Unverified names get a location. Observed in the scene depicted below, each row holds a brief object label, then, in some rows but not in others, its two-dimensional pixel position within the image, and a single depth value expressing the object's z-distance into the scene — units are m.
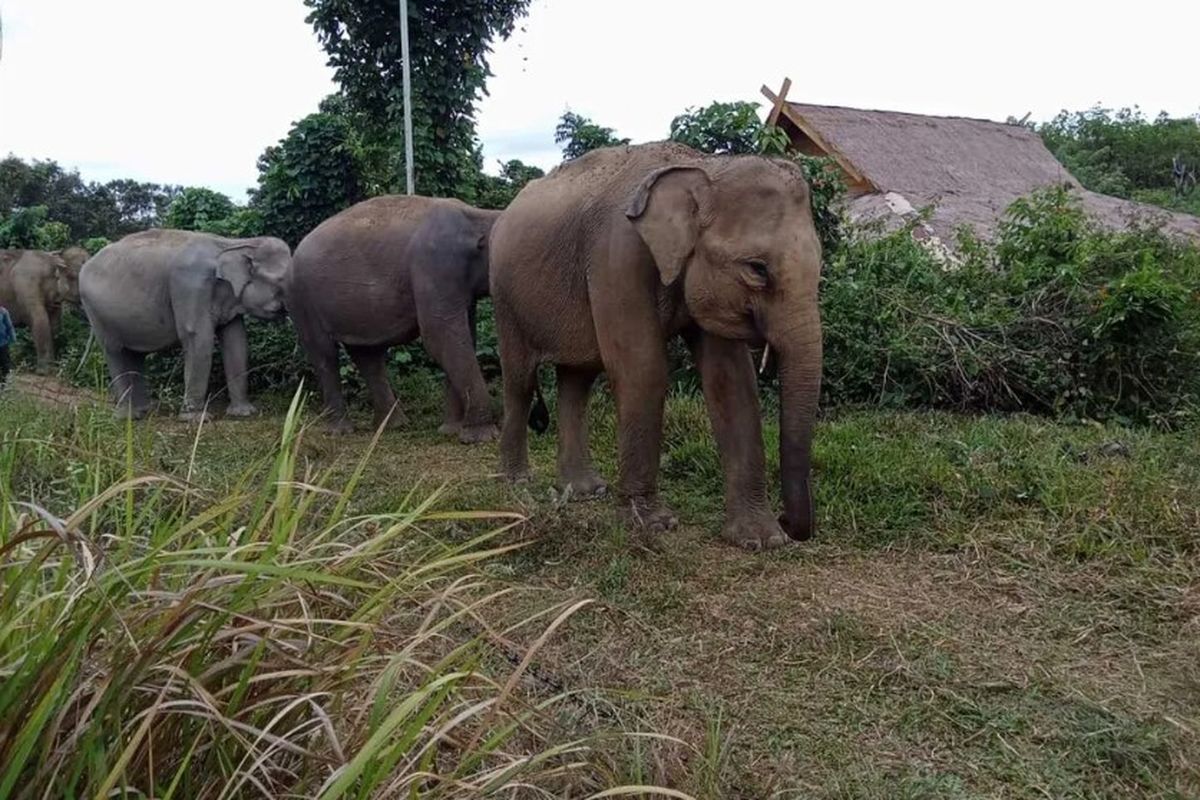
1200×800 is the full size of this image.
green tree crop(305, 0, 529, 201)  10.83
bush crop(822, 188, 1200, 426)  6.51
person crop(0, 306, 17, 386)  9.68
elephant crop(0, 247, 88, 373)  12.13
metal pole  9.88
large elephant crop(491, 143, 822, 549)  4.03
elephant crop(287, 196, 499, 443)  7.00
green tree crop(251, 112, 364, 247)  10.20
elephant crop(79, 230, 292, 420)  8.48
